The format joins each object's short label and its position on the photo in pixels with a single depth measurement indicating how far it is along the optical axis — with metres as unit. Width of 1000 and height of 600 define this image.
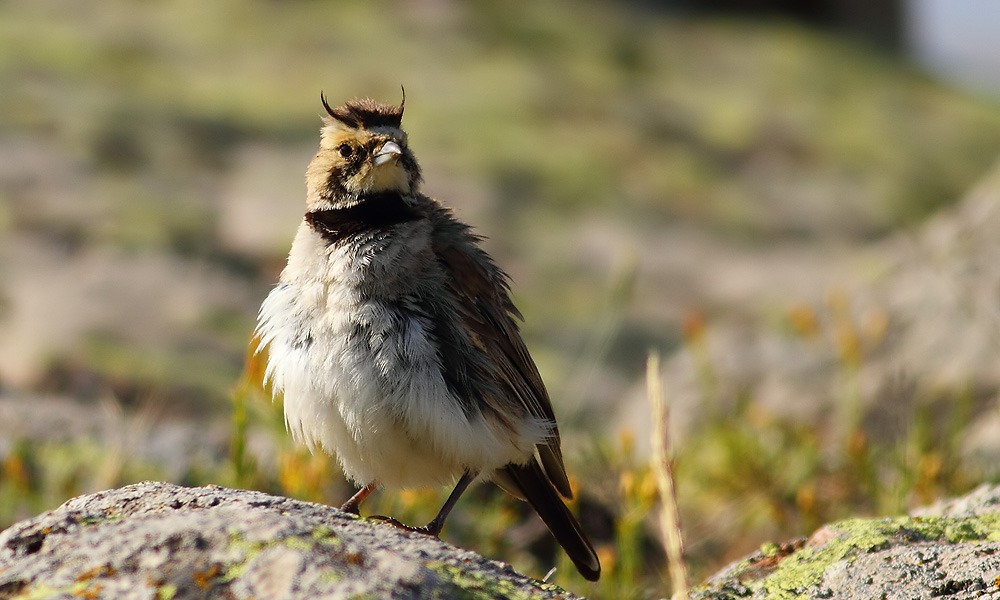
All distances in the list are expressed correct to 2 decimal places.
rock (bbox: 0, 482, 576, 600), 4.84
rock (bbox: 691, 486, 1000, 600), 5.71
